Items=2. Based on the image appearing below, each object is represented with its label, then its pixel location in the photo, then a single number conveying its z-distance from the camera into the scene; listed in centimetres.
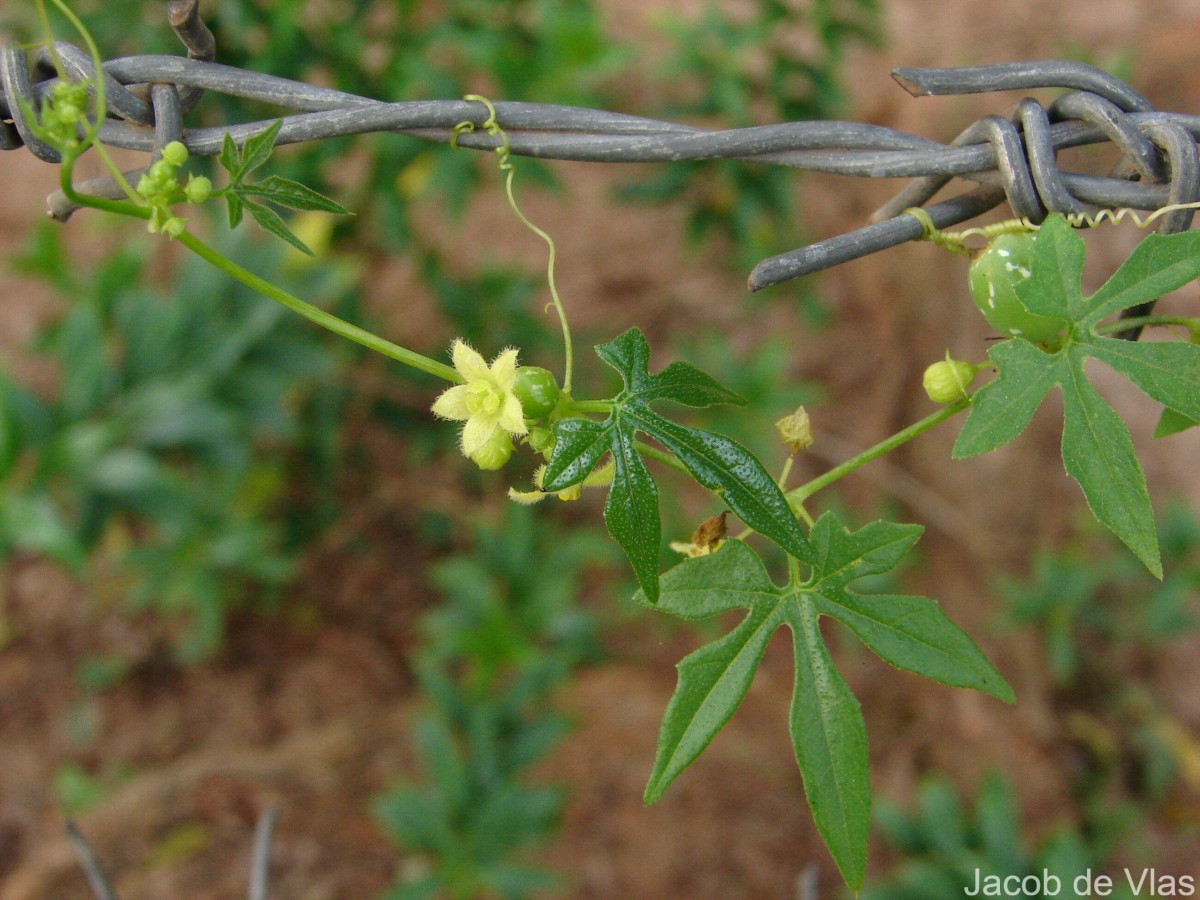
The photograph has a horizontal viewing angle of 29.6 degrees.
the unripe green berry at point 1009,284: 22
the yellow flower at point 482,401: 22
